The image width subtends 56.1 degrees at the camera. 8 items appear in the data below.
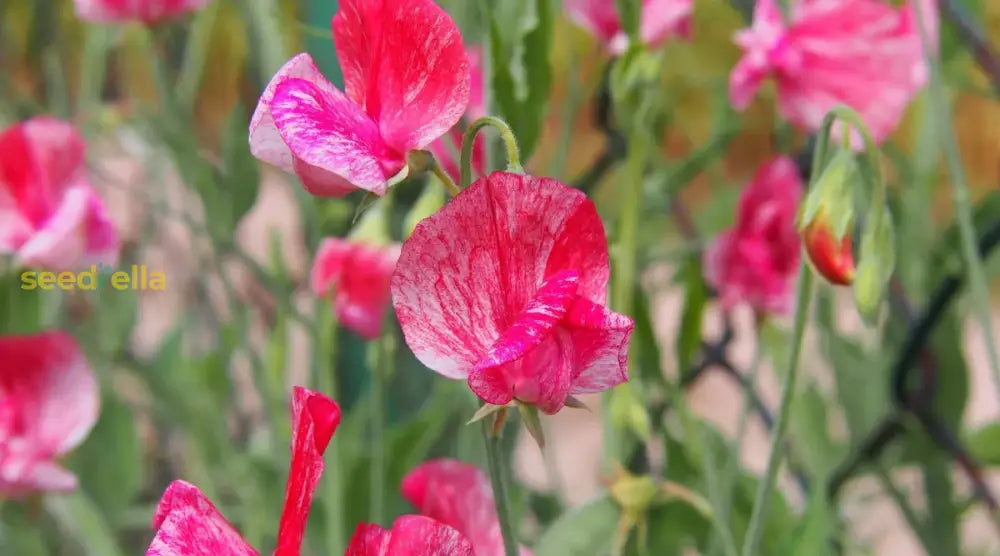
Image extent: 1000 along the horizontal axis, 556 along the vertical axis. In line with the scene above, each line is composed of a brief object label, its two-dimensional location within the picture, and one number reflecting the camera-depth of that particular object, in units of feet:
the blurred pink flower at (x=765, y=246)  1.36
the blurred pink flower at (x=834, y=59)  1.11
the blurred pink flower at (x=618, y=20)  1.12
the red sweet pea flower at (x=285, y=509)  0.52
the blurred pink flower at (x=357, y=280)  1.29
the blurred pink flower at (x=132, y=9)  1.59
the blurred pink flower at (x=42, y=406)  1.25
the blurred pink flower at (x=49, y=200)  1.35
